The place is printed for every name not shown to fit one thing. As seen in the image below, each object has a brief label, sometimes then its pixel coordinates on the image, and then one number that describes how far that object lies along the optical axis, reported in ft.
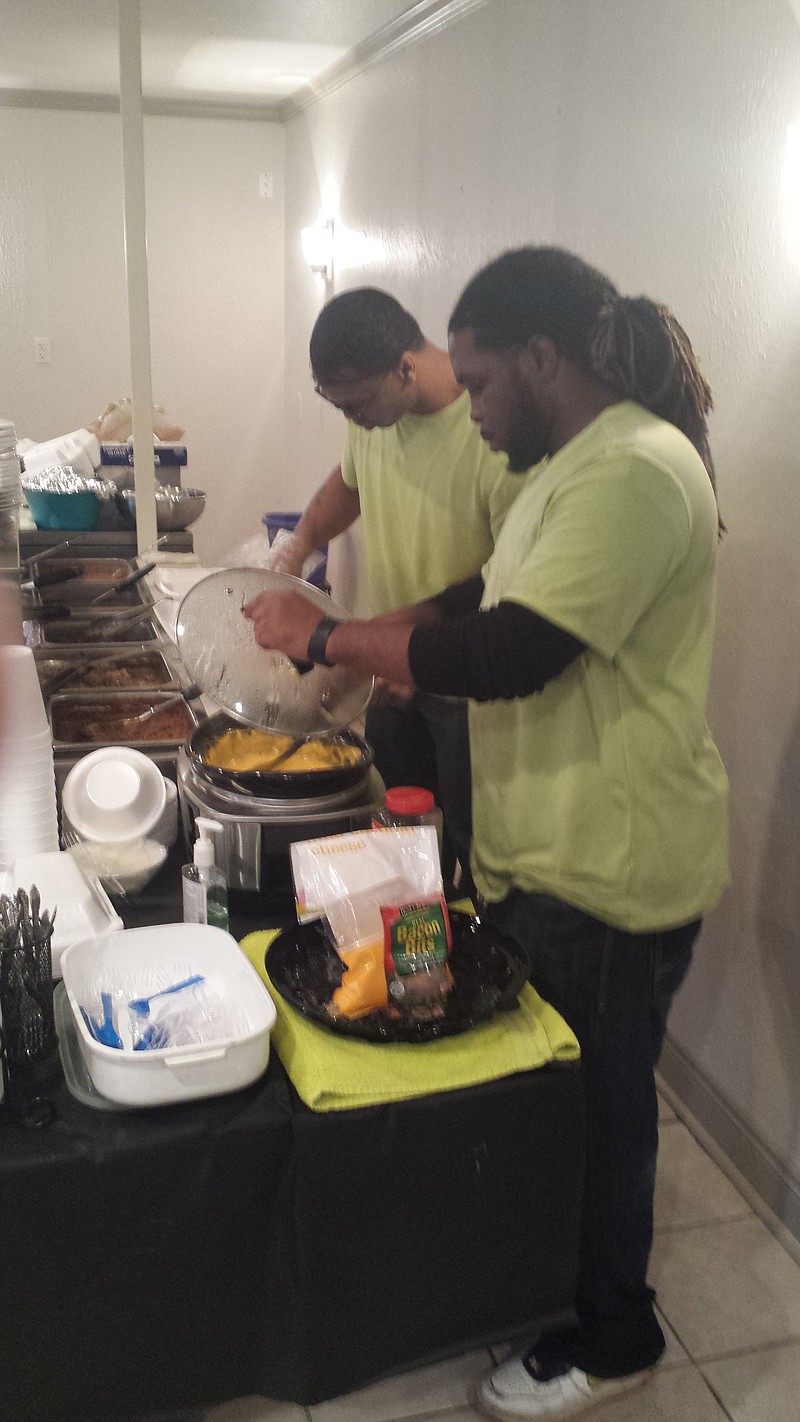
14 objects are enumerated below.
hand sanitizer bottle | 3.22
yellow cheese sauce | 4.08
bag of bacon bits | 2.92
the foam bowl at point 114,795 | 3.75
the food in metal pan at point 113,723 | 4.75
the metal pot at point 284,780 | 3.70
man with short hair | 4.05
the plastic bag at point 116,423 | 7.48
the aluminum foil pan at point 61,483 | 7.73
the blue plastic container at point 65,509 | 7.95
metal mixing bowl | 7.11
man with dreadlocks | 3.09
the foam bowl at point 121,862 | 3.55
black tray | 2.81
